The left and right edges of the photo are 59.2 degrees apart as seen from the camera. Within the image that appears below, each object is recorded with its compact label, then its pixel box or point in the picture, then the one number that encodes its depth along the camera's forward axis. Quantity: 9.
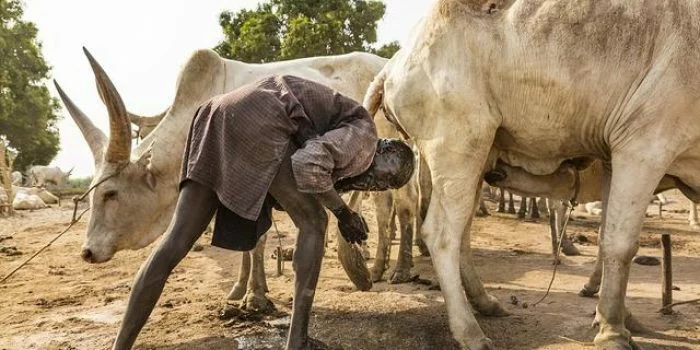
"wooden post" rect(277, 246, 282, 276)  6.29
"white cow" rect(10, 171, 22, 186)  26.22
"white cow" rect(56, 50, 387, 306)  4.89
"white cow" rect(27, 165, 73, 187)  29.88
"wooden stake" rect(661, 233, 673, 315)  4.70
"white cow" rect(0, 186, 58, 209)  19.90
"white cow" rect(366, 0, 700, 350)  3.62
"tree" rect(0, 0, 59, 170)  27.89
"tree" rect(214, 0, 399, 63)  20.45
